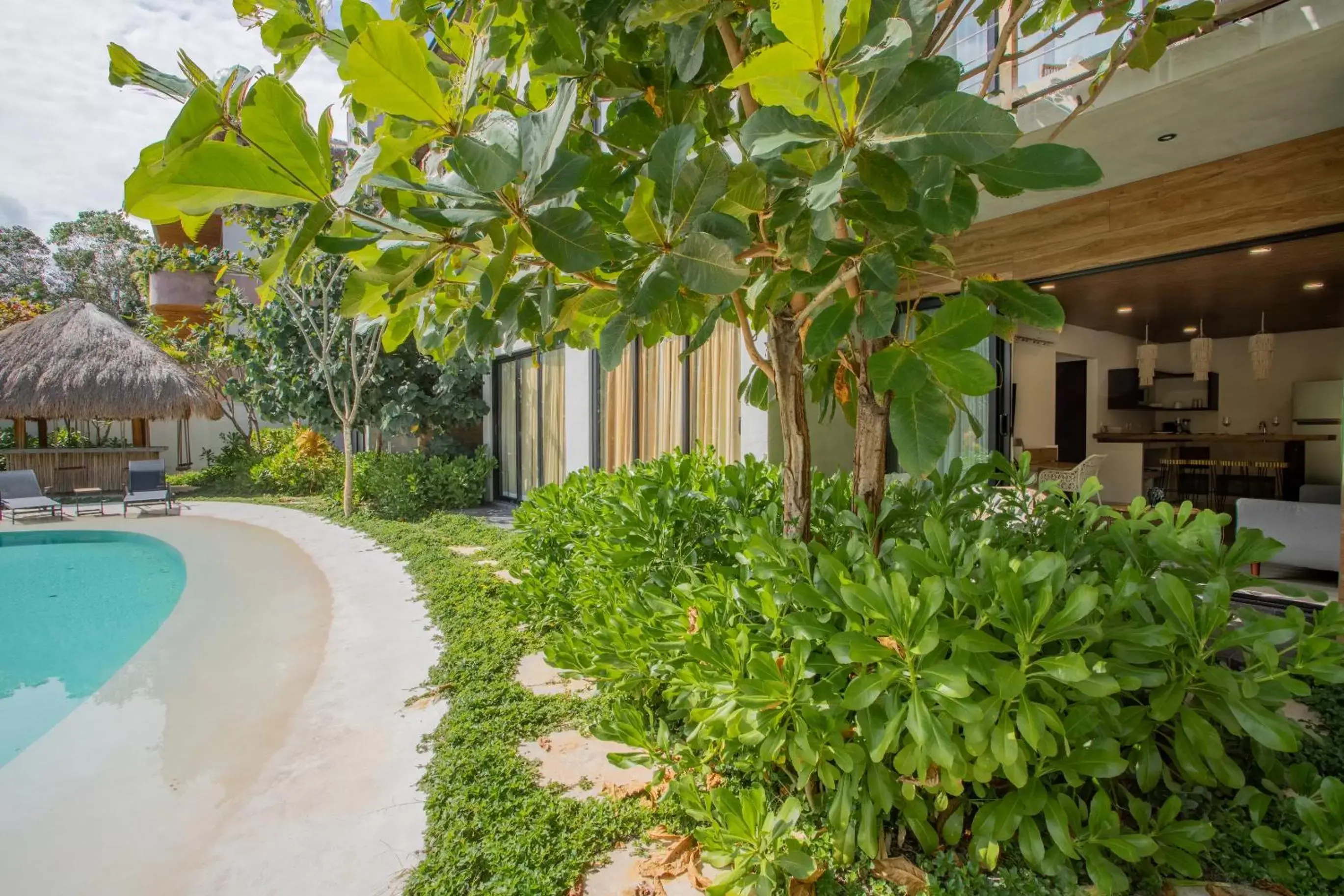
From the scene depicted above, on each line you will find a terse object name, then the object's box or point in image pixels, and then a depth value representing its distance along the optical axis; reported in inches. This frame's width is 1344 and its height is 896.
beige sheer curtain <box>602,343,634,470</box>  276.7
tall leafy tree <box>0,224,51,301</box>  967.6
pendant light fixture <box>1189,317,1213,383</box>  354.0
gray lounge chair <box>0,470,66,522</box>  399.9
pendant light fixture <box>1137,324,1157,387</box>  395.2
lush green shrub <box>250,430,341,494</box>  488.7
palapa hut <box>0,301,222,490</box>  515.2
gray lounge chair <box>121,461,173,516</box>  424.8
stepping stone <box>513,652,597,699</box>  123.3
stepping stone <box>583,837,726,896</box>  68.9
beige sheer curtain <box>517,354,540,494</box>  365.4
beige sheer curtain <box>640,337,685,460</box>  254.7
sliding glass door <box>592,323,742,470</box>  232.2
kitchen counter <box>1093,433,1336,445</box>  359.6
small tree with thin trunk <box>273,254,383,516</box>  344.2
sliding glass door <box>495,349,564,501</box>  345.4
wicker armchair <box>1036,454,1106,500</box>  318.0
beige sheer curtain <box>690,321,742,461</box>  228.5
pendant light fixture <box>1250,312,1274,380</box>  328.5
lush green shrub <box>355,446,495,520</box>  356.8
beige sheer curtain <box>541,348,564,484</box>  341.1
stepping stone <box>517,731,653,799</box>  91.0
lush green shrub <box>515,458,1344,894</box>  51.7
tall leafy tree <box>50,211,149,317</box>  986.1
